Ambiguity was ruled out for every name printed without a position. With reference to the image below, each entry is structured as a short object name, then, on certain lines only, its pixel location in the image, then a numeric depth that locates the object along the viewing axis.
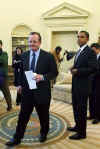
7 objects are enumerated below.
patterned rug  2.58
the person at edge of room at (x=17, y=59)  4.00
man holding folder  2.19
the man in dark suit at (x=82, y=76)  2.36
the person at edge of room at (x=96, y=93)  3.10
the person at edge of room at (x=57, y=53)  5.65
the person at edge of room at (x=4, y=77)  3.39
